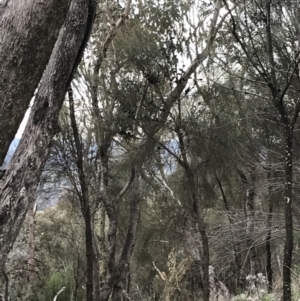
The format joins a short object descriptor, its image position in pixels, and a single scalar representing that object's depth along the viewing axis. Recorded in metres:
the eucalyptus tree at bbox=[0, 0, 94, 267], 2.12
